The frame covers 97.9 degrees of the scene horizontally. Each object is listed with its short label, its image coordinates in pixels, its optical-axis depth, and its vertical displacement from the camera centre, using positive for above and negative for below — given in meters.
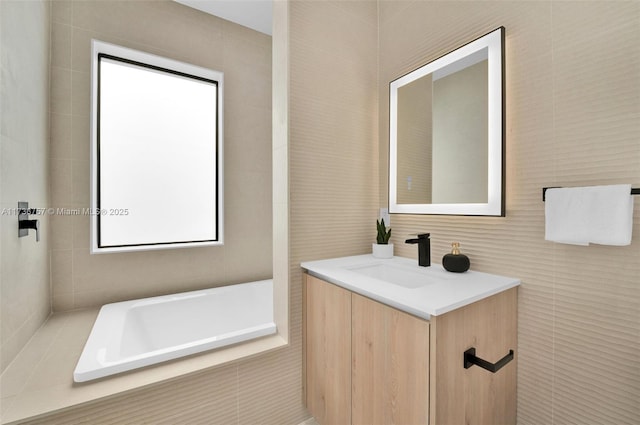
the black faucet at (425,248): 1.37 -0.18
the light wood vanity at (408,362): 0.85 -0.54
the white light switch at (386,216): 1.71 -0.02
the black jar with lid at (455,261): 1.24 -0.22
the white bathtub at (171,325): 1.15 -0.66
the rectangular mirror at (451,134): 1.20 +0.39
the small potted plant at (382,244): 1.60 -0.19
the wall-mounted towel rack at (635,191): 0.83 +0.06
